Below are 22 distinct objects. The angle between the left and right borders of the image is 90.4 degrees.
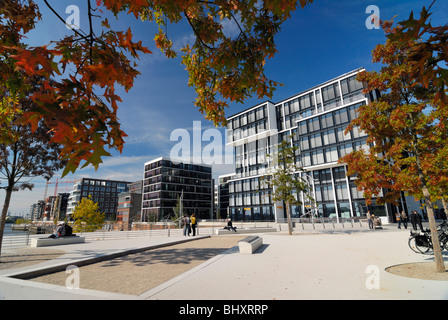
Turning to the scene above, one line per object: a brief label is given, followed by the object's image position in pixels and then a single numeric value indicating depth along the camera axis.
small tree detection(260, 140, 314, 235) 20.72
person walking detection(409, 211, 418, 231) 16.67
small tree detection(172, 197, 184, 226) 59.67
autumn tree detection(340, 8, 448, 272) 6.36
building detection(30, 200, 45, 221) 161.77
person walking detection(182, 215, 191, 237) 19.02
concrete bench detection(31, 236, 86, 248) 12.52
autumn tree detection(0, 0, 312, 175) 1.79
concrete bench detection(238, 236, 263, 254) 9.26
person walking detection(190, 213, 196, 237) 18.40
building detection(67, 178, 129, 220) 119.18
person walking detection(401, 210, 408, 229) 21.18
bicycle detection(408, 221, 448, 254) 7.98
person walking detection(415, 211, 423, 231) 16.84
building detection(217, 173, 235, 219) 87.21
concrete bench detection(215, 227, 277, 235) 21.22
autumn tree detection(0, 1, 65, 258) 10.09
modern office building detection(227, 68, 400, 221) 39.81
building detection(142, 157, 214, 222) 77.81
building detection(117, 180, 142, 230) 83.44
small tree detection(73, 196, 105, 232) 36.94
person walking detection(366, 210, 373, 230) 22.39
